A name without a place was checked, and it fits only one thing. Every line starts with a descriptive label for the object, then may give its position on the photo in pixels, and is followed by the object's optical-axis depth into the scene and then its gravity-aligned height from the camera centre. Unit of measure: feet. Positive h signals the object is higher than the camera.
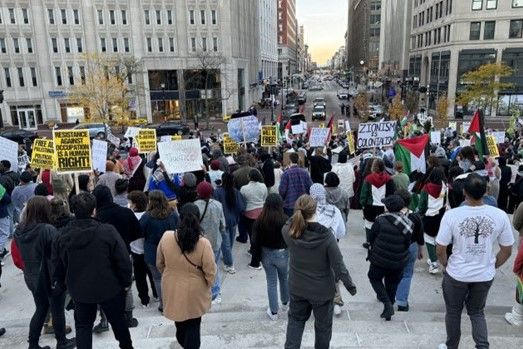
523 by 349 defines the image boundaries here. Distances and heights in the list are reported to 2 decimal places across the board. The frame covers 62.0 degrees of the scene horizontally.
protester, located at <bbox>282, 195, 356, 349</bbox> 13.85 -6.05
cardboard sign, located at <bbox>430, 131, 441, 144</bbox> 58.95 -7.59
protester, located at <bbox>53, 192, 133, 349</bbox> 13.89 -5.73
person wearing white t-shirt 13.85 -5.64
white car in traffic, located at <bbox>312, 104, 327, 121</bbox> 158.59 -10.92
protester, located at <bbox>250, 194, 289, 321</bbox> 17.61 -6.59
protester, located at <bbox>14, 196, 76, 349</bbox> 15.96 -6.40
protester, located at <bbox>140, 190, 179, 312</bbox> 18.37 -5.65
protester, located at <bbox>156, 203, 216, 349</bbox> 13.93 -6.01
